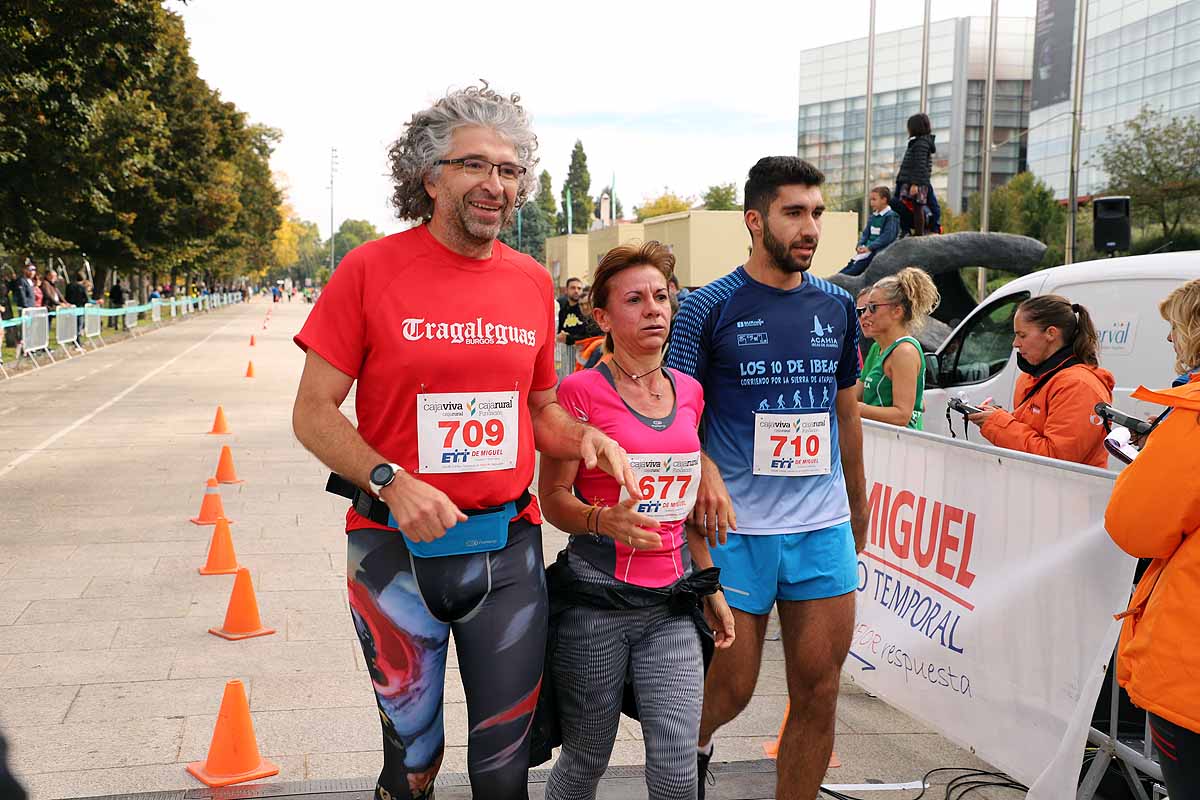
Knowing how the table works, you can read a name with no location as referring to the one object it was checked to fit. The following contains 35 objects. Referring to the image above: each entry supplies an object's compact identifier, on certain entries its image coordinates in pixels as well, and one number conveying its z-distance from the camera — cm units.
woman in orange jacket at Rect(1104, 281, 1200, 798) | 262
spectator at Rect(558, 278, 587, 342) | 1549
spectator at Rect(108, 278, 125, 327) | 4700
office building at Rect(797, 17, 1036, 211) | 9231
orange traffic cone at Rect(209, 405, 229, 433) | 1545
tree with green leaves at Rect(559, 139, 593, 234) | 15175
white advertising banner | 386
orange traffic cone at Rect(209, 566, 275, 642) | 635
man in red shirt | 281
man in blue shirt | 370
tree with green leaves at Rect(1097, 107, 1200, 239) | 3662
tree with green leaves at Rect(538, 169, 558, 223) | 14950
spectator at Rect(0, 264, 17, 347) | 3031
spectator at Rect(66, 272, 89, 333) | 3647
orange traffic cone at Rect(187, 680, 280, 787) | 439
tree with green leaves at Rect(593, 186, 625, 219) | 10765
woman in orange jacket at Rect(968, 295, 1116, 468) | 512
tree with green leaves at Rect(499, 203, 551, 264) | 12481
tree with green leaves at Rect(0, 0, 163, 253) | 1823
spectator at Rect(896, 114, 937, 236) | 1369
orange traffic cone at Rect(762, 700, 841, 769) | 470
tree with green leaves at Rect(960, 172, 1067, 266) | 5047
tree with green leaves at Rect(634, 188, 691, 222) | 10644
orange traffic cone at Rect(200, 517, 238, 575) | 773
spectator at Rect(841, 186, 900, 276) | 1449
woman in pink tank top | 322
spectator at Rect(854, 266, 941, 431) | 604
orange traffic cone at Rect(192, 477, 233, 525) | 919
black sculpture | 1465
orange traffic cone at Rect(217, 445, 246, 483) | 1158
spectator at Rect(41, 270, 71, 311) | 3198
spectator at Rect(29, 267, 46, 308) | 3092
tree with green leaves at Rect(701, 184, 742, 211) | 8825
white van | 704
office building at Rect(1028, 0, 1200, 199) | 5606
